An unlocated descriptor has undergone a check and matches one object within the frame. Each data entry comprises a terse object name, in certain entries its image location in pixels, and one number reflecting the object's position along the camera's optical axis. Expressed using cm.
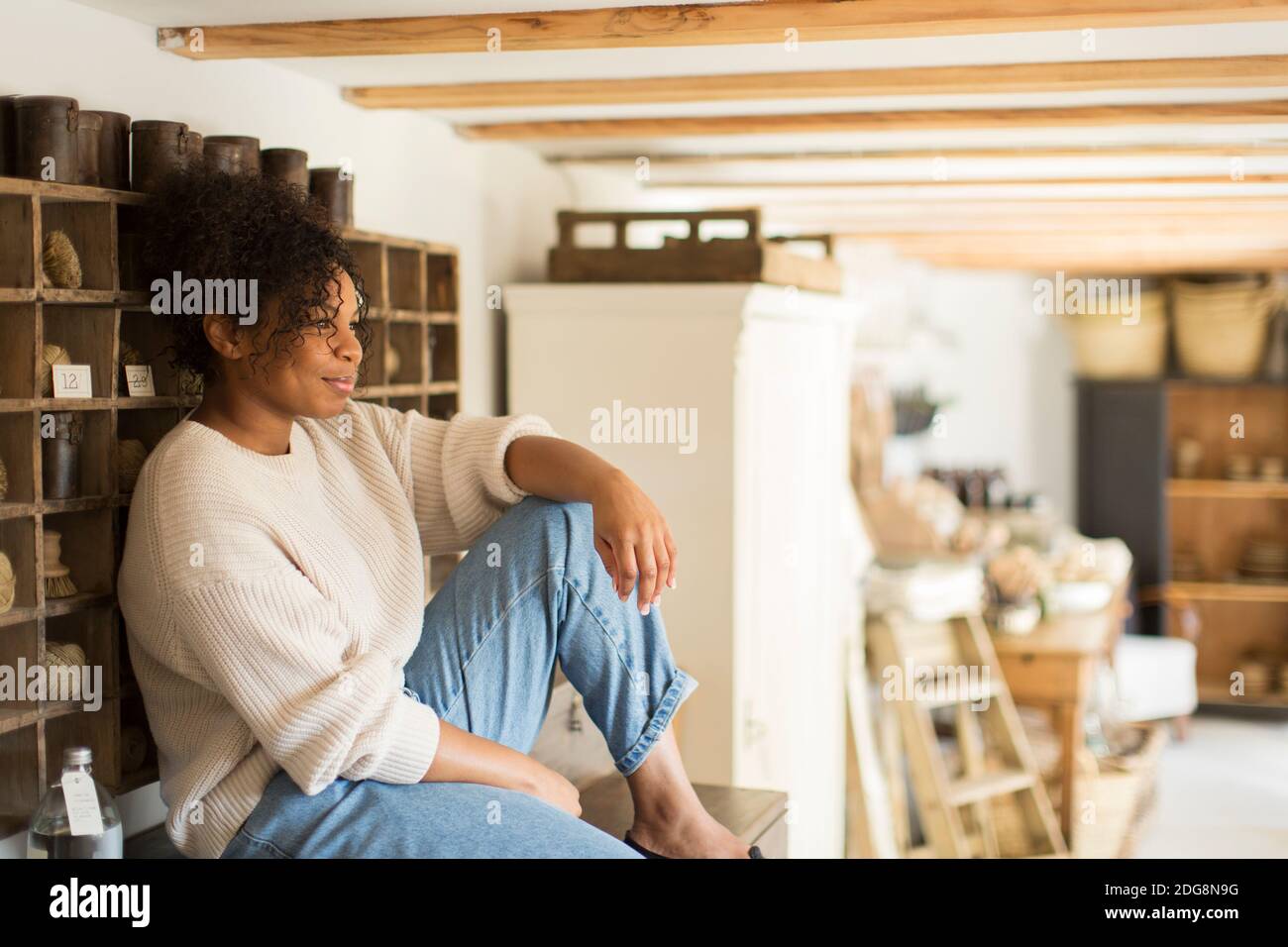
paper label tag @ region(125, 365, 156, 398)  171
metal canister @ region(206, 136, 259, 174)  182
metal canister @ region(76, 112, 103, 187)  161
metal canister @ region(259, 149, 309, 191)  194
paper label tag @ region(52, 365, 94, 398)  159
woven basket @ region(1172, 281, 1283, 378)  568
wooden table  374
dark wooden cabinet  596
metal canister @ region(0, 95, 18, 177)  156
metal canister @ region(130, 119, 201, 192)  171
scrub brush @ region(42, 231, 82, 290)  158
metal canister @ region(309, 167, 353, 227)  207
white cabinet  265
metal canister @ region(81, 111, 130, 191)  167
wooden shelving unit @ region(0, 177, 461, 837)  153
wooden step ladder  348
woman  149
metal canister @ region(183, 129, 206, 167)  173
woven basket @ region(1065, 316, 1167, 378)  593
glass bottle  155
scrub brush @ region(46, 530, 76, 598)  161
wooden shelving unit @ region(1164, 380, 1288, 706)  598
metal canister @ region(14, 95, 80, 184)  155
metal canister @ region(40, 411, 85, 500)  160
